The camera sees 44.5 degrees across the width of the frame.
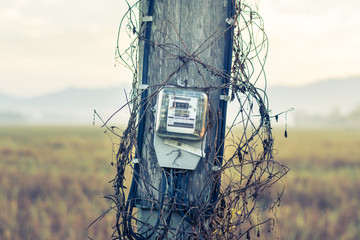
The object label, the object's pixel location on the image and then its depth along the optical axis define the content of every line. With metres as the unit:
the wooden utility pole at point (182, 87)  2.03
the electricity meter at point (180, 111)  1.95
